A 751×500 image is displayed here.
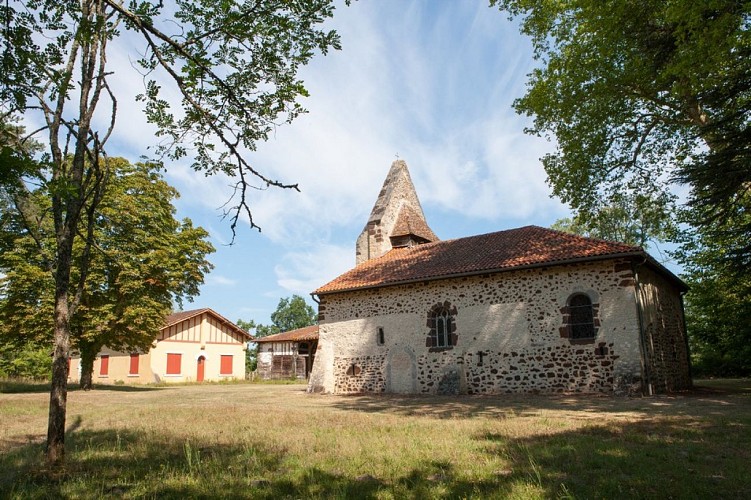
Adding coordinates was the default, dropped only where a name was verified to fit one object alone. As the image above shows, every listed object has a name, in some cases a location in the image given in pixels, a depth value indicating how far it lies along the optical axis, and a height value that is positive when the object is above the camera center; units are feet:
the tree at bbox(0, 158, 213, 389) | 60.39 +9.72
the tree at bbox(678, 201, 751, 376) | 58.75 +3.01
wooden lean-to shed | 108.27 -1.92
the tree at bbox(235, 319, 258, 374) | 151.33 -3.33
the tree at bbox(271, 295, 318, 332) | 234.58 +15.05
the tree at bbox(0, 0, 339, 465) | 14.53 +9.00
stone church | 43.24 +1.91
